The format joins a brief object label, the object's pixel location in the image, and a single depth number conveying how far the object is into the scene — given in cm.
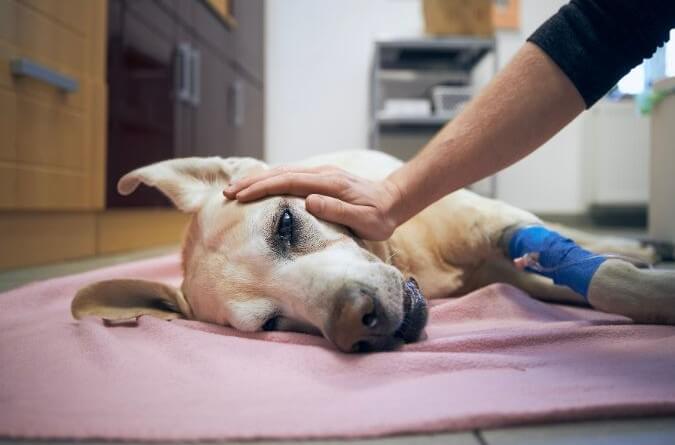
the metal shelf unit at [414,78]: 446
